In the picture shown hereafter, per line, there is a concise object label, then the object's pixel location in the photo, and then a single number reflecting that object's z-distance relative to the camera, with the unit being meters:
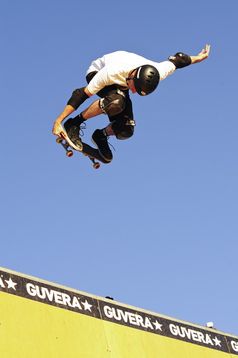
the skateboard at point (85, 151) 10.80
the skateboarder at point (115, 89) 10.53
